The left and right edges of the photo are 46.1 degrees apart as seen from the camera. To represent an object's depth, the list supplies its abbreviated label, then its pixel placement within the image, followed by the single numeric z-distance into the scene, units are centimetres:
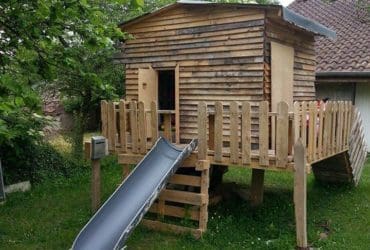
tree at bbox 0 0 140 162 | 511
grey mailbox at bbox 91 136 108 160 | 705
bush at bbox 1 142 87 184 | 995
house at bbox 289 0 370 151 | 1352
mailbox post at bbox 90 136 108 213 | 709
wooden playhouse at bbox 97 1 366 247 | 621
